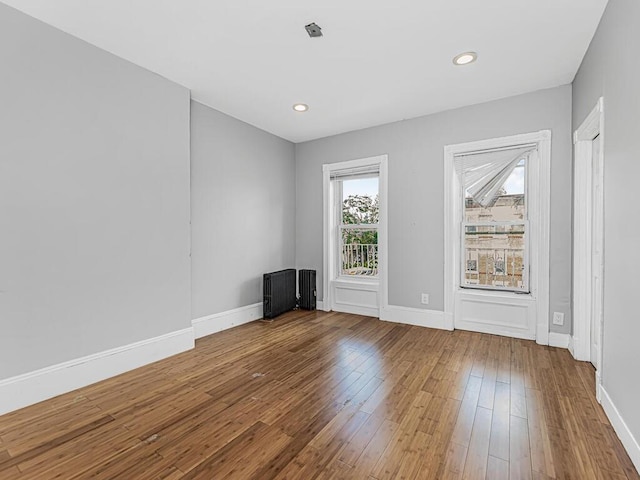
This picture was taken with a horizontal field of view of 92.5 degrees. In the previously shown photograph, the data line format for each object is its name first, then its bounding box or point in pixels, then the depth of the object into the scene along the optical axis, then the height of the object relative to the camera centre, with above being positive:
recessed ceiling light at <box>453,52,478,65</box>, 2.58 +1.54
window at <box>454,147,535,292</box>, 3.45 +0.20
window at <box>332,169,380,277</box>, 4.49 +0.22
